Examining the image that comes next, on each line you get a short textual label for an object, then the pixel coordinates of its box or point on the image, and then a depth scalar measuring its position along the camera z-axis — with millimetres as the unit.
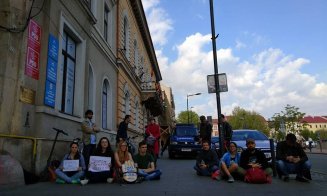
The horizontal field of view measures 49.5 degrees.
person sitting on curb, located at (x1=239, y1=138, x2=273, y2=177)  9124
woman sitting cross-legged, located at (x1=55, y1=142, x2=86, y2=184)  8695
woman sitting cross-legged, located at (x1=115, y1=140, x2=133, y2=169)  9312
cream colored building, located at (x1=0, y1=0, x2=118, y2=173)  8164
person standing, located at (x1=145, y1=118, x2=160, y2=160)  14420
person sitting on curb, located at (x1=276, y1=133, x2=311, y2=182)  9234
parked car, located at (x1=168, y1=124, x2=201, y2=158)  20719
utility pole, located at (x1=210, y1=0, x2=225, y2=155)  11414
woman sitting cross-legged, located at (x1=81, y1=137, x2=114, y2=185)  8859
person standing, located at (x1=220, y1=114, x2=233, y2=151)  12422
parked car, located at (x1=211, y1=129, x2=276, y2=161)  12536
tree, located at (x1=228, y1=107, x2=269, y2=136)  90750
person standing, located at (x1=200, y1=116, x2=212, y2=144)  14109
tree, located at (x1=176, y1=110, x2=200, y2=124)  94194
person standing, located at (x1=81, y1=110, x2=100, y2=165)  10297
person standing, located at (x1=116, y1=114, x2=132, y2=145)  12281
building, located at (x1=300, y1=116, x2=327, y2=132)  171000
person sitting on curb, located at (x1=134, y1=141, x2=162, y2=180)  9473
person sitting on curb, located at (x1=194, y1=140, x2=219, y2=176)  10414
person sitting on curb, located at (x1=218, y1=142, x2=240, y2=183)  9164
